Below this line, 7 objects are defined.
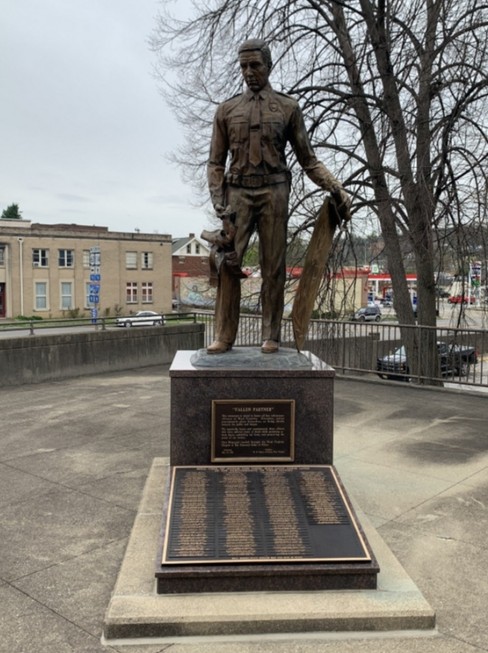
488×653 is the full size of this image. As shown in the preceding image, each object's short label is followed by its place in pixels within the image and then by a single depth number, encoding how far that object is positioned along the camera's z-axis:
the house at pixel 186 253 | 71.62
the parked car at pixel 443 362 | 11.04
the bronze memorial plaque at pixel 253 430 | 4.75
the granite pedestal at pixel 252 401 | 4.75
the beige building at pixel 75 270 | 48.09
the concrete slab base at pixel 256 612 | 3.27
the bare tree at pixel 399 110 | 10.42
